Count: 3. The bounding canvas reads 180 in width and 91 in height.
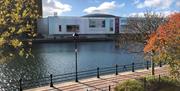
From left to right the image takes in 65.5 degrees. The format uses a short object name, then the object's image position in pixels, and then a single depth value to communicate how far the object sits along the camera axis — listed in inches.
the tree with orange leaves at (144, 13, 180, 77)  411.4
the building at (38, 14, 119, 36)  2195.0
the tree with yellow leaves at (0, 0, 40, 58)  177.1
